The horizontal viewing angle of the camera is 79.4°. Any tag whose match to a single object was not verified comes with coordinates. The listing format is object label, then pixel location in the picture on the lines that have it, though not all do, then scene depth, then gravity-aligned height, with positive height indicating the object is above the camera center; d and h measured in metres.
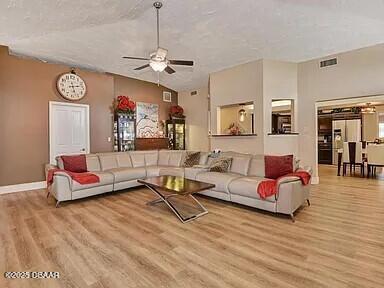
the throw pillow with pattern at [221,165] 4.73 -0.49
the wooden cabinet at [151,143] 7.51 -0.05
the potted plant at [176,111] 8.88 +1.17
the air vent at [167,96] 8.98 +1.77
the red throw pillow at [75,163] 4.69 -0.44
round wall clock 5.90 +1.46
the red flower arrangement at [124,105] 6.96 +1.11
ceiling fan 3.80 +1.37
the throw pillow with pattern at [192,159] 5.42 -0.42
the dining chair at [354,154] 6.91 -0.41
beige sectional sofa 3.45 -0.67
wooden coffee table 3.39 -0.70
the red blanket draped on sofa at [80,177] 4.20 -0.65
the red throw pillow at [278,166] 3.97 -0.44
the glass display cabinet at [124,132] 7.02 +0.30
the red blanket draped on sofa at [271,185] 3.41 -0.66
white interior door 5.84 +0.35
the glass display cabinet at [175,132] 8.75 +0.36
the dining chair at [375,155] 6.27 -0.40
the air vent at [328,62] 5.57 +1.91
